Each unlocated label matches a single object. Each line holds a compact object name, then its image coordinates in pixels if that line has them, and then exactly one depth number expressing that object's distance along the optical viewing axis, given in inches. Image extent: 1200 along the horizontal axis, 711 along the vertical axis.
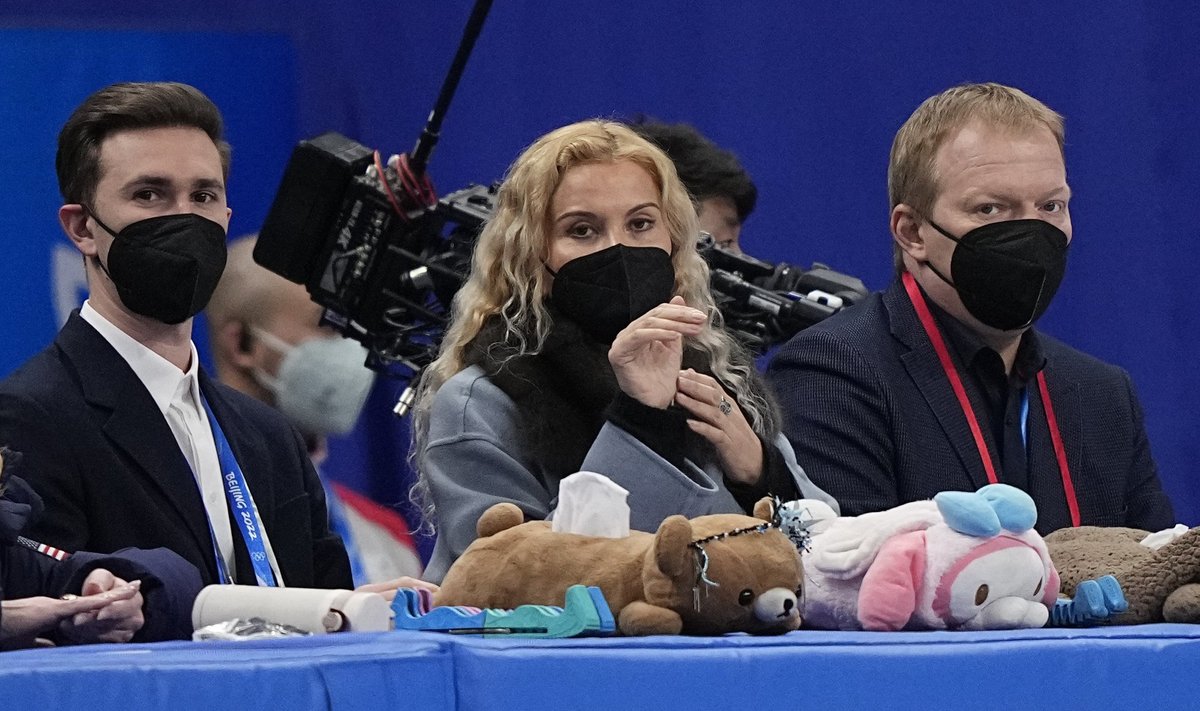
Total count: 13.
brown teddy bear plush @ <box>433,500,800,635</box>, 432.3
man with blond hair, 459.4
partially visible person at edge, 436.5
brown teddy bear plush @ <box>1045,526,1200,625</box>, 436.0
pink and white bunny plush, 435.1
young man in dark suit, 453.6
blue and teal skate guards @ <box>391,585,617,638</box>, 430.4
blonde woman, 449.2
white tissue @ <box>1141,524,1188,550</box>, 441.7
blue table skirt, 418.7
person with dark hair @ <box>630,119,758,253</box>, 496.4
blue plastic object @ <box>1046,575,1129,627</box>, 436.9
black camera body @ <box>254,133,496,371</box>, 490.8
